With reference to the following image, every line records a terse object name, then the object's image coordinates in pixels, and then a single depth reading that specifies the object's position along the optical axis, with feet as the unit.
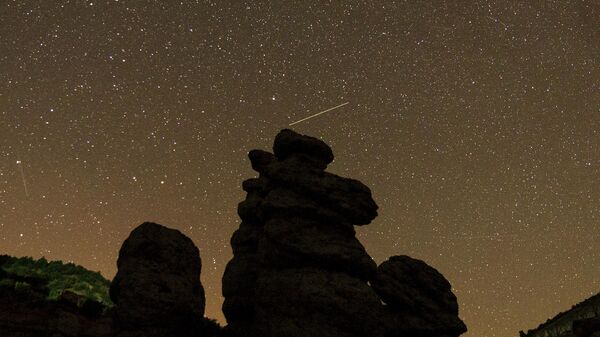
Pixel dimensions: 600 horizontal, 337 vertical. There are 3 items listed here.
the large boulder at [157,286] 89.81
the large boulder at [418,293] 108.58
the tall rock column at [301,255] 90.94
